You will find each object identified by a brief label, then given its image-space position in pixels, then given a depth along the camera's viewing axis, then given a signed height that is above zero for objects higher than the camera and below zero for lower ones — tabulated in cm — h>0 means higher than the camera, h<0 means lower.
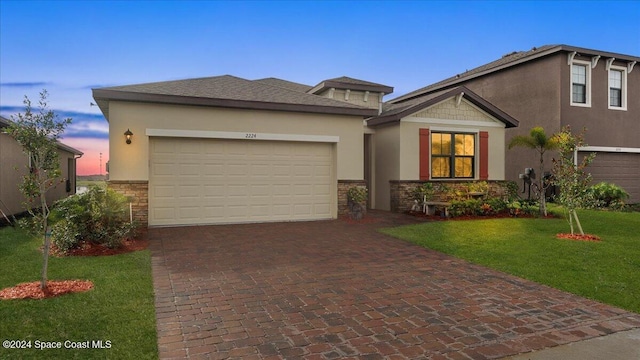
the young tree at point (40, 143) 502 +44
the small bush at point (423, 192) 1384 -51
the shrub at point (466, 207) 1282 -96
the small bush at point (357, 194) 1241 -52
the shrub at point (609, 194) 1611 -66
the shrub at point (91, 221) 763 -88
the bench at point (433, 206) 1279 -97
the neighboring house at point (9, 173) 1159 +12
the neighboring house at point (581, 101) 1736 +349
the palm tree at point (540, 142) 1304 +118
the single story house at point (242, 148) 1053 +86
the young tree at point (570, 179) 951 -4
